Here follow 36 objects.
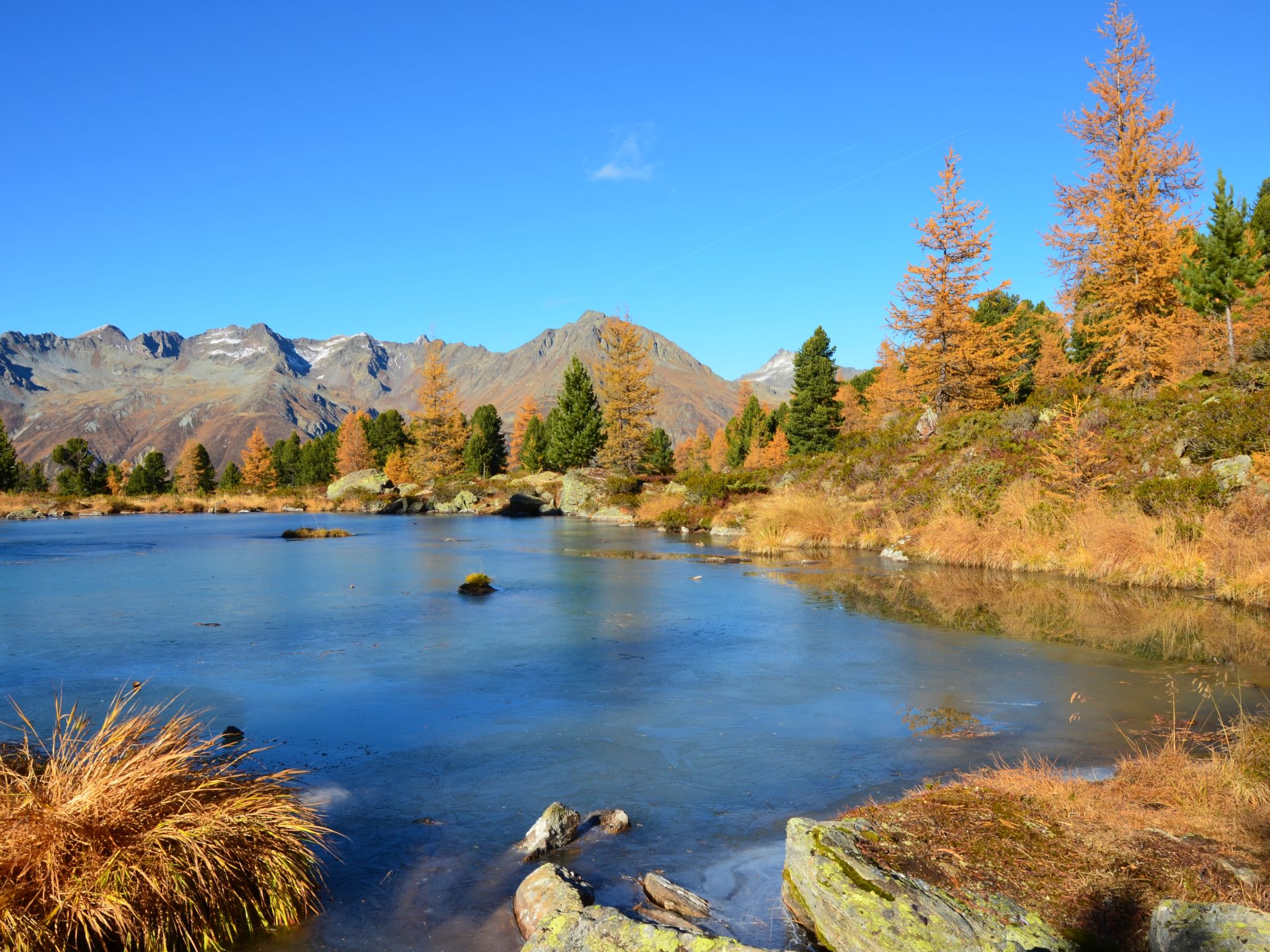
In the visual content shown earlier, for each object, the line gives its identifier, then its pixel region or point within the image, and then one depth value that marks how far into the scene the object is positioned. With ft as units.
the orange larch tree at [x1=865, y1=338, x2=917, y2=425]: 146.72
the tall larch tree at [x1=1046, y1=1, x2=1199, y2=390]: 90.27
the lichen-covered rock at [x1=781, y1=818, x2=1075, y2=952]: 12.23
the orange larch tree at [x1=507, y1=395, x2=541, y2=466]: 297.94
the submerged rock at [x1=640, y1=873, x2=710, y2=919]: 14.75
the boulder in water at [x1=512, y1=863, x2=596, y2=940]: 14.21
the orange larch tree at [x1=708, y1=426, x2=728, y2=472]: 323.98
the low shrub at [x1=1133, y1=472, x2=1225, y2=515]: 58.59
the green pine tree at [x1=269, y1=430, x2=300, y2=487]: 303.48
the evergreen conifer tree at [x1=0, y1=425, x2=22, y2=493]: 217.97
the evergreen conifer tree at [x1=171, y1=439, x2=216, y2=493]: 269.85
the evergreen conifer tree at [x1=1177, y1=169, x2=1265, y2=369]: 90.89
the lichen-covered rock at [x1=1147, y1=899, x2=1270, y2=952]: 10.96
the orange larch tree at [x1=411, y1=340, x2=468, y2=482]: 238.89
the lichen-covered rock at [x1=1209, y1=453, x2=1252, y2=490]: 58.34
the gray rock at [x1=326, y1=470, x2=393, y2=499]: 205.12
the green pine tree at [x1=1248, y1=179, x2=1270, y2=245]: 117.19
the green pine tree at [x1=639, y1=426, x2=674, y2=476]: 206.59
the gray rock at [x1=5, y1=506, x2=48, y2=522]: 176.35
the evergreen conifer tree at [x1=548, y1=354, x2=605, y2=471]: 209.87
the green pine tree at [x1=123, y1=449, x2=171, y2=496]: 262.47
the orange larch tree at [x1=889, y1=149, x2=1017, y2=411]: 115.03
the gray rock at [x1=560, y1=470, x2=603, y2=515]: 172.96
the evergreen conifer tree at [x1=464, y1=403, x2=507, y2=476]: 253.44
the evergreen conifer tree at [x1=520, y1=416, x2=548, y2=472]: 251.31
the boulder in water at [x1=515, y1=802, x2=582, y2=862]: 17.52
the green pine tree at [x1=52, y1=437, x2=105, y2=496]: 241.35
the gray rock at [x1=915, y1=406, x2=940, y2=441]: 100.53
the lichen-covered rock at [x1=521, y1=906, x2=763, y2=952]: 11.41
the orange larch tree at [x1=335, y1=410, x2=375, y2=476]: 273.75
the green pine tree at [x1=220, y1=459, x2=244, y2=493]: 292.81
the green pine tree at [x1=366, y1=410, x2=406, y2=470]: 284.82
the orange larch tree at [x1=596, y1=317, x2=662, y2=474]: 206.69
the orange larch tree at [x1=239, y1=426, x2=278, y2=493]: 289.53
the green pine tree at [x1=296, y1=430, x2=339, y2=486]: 280.31
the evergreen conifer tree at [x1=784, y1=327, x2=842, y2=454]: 190.80
